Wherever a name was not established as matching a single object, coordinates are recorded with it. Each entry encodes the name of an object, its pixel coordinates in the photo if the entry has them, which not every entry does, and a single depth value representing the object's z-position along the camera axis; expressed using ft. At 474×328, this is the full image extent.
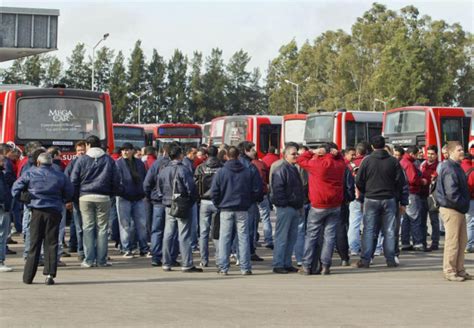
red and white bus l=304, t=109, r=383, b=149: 120.67
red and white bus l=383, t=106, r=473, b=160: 112.47
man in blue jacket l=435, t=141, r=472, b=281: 46.52
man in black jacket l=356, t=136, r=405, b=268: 51.65
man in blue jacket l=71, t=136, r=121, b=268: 50.24
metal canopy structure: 146.20
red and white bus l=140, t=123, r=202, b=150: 153.58
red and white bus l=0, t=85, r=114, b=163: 74.90
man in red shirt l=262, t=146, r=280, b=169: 68.95
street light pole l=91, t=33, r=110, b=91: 216.33
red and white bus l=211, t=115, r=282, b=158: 130.21
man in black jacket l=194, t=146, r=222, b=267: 50.98
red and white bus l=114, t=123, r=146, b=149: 146.30
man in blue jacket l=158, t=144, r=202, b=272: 49.44
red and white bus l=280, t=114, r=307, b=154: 128.88
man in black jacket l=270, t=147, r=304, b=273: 49.08
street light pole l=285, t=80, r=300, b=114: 304.95
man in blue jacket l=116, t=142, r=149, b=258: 55.77
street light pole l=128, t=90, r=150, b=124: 370.37
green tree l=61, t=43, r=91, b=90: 358.47
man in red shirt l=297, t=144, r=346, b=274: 48.34
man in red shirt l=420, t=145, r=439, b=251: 61.67
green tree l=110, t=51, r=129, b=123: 371.15
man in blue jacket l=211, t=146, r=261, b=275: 48.29
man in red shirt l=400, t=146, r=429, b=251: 60.54
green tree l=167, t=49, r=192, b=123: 403.13
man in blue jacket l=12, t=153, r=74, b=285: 43.34
